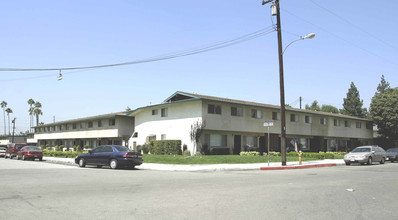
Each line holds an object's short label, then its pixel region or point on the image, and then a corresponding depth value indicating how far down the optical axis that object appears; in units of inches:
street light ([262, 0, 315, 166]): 913.0
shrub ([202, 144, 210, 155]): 1245.1
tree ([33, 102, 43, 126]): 4163.4
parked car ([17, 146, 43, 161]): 1299.2
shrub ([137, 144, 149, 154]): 1410.3
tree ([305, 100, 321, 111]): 3625.0
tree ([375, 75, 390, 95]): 4138.3
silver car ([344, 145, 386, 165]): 1008.2
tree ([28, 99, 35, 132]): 4286.4
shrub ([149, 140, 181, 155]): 1270.9
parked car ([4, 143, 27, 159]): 1483.4
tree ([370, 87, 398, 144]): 1952.5
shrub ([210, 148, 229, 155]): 1257.6
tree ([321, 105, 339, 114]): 3676.2
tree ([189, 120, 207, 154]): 1213.1
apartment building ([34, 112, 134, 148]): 1788.9
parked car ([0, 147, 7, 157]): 1779.9
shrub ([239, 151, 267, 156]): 1282.6
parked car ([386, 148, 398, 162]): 1239.5
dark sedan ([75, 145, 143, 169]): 810.2
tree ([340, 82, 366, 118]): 3686.0
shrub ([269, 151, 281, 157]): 1347.2
